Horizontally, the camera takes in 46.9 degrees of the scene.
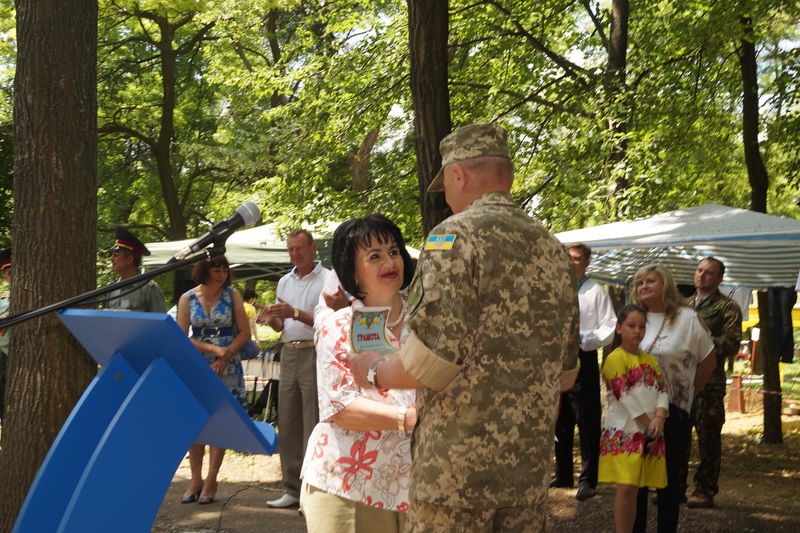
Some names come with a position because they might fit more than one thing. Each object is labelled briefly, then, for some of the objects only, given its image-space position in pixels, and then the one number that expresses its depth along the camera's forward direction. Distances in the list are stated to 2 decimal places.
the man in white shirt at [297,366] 7.41
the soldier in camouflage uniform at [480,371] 2.68
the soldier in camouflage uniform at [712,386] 7.49
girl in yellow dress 5.55
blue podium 2.53
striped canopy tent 7.71
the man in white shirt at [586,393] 7.60
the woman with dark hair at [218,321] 7.25
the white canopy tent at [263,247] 13.42
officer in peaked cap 6.80
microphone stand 2.86
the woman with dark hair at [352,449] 2.97
